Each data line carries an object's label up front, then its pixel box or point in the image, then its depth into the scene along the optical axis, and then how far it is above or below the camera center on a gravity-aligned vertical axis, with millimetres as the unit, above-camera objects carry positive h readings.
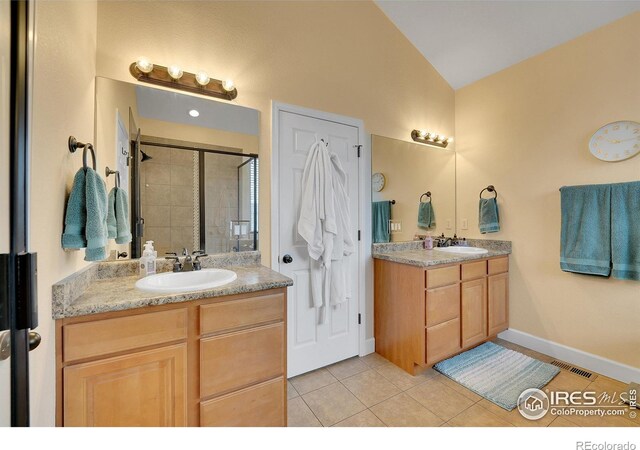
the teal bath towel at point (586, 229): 2020 -44
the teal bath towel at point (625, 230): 1901 -48
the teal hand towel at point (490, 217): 2682 +72
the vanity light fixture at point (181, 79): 1588 +916
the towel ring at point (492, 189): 2738 +358
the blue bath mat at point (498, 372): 1858 -1161
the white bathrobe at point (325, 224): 2008 +5
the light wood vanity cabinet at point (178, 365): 1037 -613
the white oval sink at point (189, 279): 1323 -290
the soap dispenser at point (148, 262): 1498 -206
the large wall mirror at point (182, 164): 1587 +398
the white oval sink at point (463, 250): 2463 -254
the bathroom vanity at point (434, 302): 2035 -654
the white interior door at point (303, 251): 2039 -207
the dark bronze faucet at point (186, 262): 1597 -226
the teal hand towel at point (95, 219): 1092 +27
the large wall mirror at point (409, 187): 2512 +381
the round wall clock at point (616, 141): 1924 +614
